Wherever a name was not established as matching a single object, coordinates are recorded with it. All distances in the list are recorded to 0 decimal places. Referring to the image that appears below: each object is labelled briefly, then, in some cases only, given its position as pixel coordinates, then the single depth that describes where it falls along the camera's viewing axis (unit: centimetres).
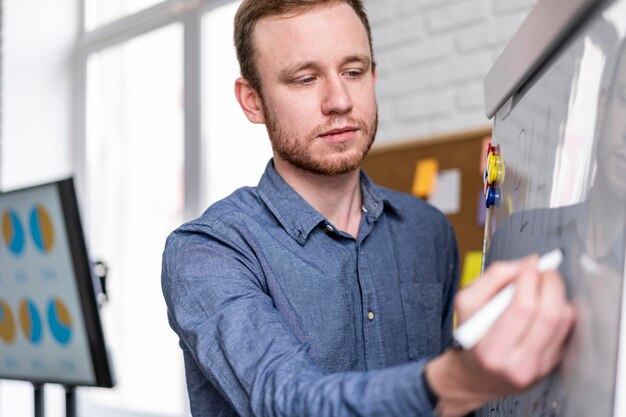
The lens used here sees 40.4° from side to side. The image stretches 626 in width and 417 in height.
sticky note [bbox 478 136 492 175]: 208
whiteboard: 48
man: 85
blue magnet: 94
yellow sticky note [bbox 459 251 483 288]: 211
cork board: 214
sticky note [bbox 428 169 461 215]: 220
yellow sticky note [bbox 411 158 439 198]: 226
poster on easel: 152
